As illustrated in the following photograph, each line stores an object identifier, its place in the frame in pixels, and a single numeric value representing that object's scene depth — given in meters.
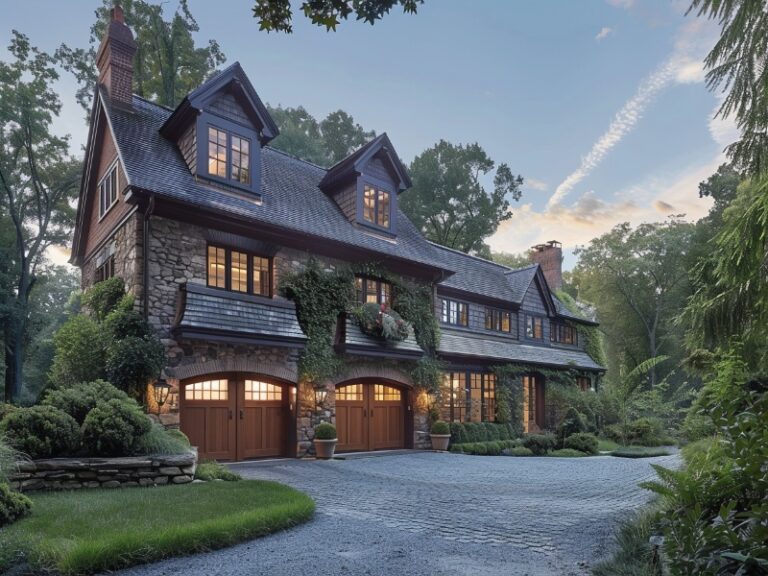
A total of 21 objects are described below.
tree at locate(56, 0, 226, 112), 24.20
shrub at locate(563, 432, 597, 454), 18.28
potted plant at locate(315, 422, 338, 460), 14.03
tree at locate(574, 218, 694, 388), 36.19
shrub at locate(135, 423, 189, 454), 9.36
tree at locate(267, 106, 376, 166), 35.00
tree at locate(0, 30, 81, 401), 22.27
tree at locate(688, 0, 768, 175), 4.97
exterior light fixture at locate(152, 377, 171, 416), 11.59
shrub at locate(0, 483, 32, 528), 6.21
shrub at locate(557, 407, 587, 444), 20.00
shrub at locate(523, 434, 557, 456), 18.09
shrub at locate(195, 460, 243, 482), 9.48
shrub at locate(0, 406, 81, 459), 8.27
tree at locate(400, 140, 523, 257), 34.94
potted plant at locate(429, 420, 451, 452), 17.38
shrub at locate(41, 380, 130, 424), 9.29
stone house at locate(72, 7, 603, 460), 12.39
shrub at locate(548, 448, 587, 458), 17.34
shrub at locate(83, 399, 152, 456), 8.84
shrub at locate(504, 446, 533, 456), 17.80
